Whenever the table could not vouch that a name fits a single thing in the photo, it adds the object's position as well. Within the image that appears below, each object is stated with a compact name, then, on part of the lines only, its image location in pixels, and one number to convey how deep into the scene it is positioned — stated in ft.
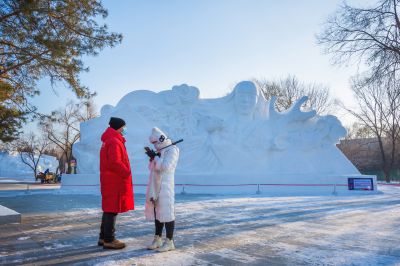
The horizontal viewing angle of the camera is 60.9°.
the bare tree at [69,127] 110.22
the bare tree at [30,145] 134.62
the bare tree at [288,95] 107.36
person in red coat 15.03
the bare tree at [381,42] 43.32
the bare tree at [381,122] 91.35
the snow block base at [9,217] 21.45
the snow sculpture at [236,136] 54.13
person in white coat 14.74
